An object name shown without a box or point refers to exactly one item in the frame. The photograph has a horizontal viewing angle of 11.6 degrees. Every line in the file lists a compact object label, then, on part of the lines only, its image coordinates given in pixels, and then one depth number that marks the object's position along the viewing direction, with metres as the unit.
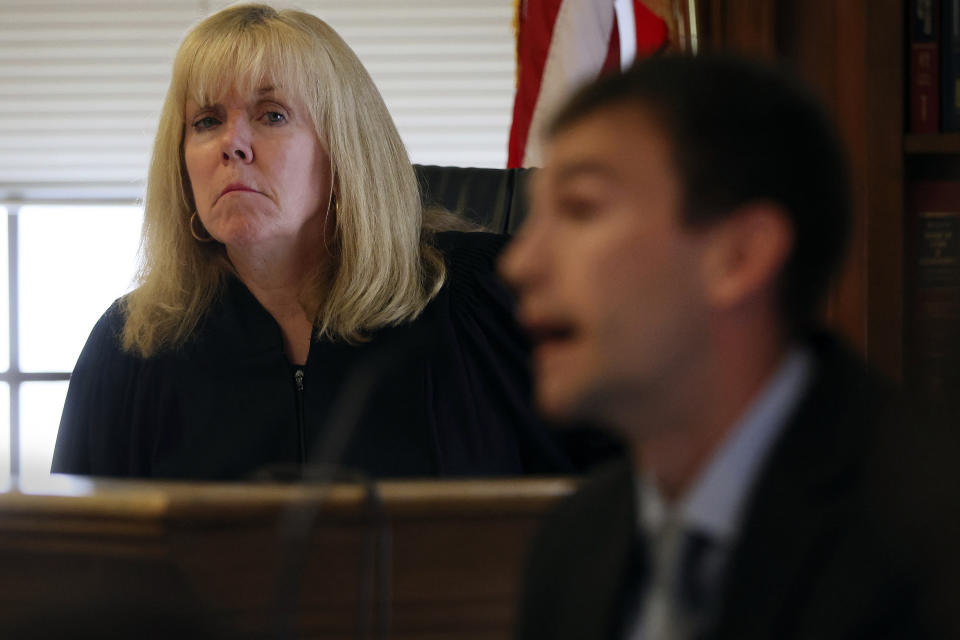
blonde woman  4.23
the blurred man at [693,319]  2.67
